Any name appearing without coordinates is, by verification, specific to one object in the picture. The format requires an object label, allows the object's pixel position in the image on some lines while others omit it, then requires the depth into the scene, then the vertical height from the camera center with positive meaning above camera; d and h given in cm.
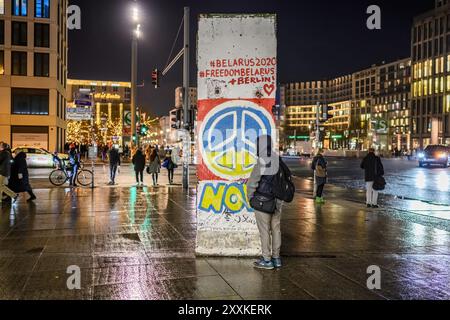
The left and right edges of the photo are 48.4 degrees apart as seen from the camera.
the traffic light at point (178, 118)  1973 +128
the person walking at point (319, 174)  1509 -69
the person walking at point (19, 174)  1452 -73
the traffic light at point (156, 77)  2768 +406
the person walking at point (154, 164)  2052 -58
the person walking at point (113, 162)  2115 -53
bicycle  1978 -106
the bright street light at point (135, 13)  3222 +881
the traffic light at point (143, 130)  3691 +147
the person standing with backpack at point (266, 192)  662 -69
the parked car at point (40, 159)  3469 -69
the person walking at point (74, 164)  1978 -58
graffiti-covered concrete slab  763 +58
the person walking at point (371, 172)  1393 -58
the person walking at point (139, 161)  2039 -46
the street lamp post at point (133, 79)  3566 +518
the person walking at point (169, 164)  2153 -61
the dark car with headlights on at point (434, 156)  4391 -37
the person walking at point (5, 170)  1391 -59
